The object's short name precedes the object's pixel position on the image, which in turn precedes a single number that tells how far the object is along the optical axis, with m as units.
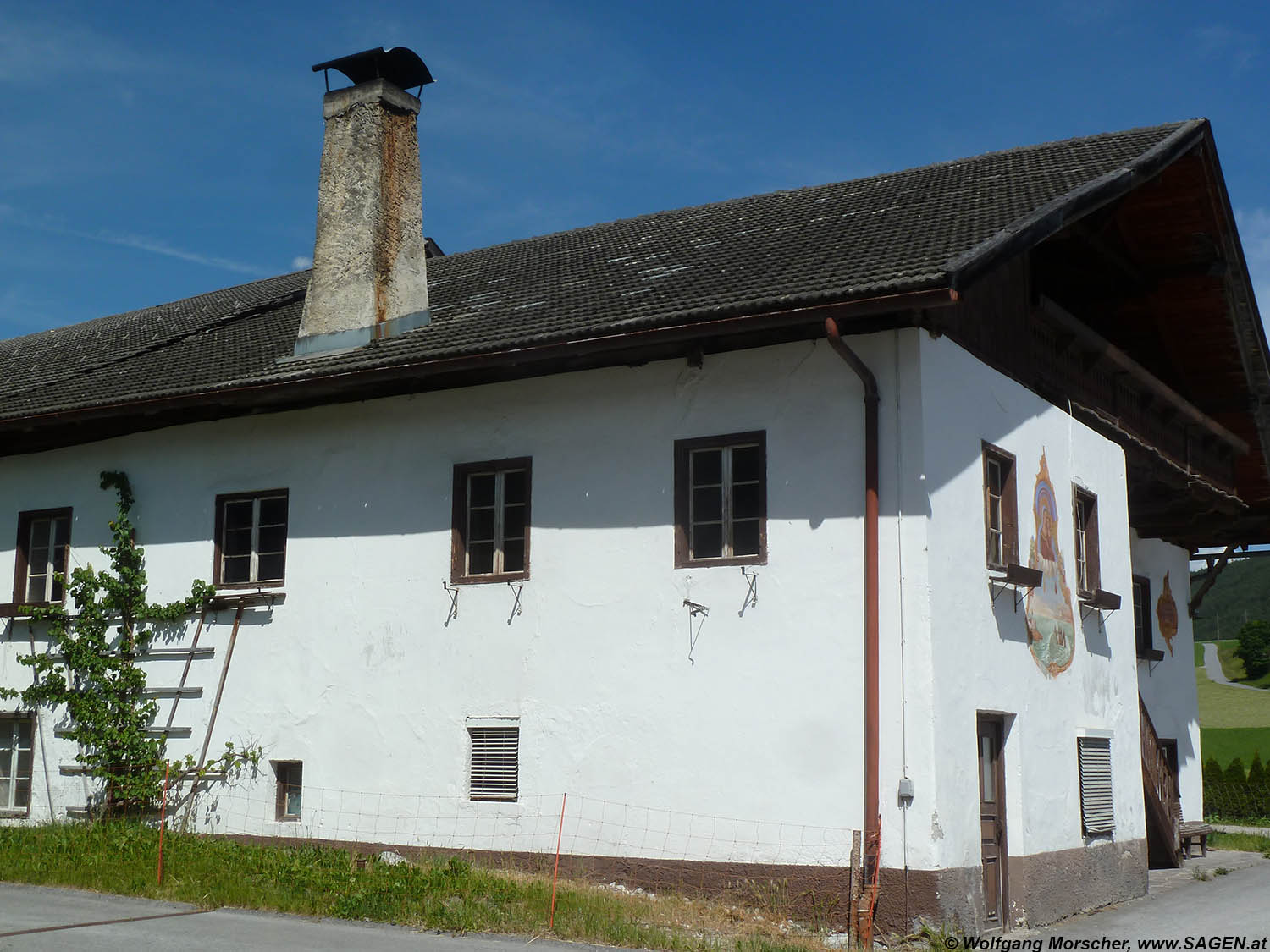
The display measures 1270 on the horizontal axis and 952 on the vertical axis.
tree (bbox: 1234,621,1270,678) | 113.44
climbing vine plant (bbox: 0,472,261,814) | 14.18
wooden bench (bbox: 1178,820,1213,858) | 18.36
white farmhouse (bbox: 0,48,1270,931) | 11.03
